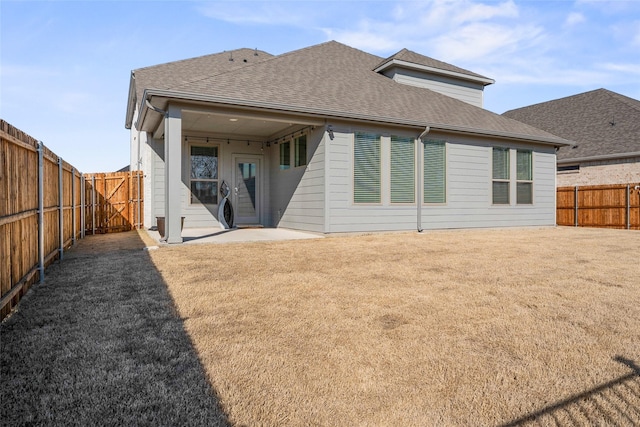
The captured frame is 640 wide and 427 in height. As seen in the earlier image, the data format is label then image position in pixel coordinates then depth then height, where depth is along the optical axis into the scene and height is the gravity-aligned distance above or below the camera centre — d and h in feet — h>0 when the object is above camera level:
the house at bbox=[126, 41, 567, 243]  28.58 +4.83
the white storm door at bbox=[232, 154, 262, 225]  38.17 +1.46
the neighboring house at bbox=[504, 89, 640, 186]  50.34 +9.36
